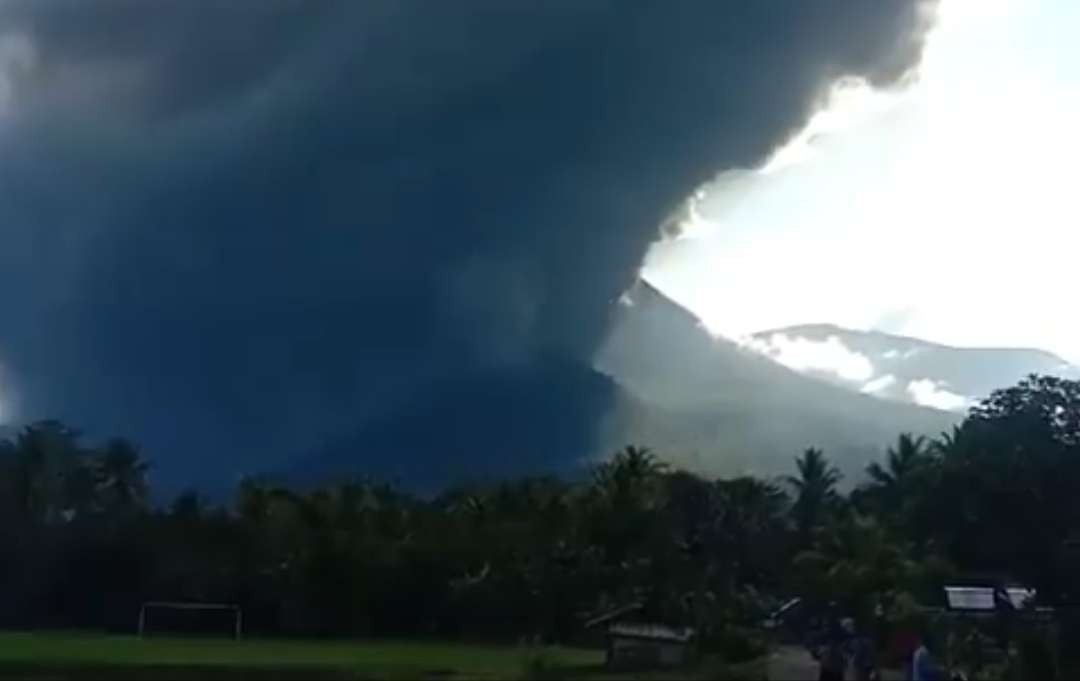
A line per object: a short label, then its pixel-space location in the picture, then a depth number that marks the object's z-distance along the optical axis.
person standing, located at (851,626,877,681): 29.52
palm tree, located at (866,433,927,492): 81.56
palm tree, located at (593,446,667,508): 70.00
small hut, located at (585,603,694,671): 45.44
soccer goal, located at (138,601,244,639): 69.88
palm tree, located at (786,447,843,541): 85.38
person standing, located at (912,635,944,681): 23.70
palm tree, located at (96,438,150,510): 90.94
